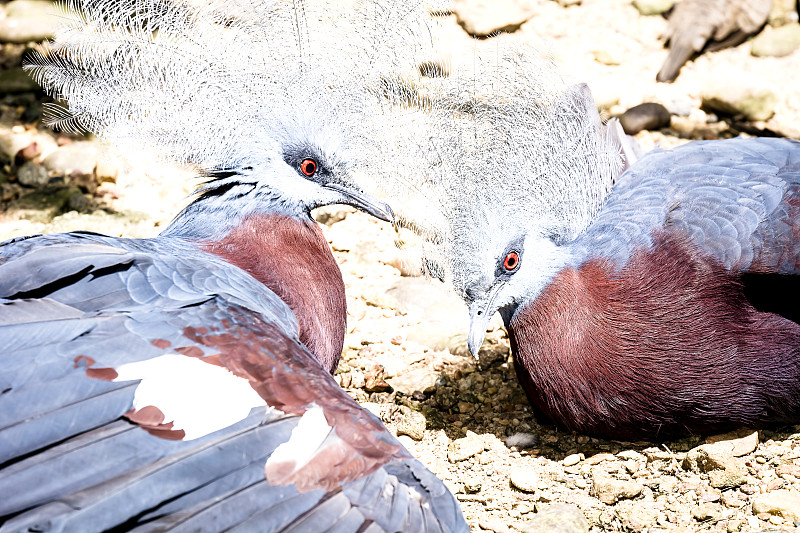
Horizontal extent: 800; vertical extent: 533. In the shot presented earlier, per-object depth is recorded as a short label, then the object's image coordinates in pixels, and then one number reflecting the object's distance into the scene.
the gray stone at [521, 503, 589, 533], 5.20
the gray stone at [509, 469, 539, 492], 5.64
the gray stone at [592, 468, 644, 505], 5.40
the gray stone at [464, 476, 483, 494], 5.72
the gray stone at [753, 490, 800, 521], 4.98
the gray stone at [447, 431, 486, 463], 6.04
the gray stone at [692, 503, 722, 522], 5.12
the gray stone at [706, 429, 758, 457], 5.54
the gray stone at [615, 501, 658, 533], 5.17
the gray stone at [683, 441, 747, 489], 5.34
